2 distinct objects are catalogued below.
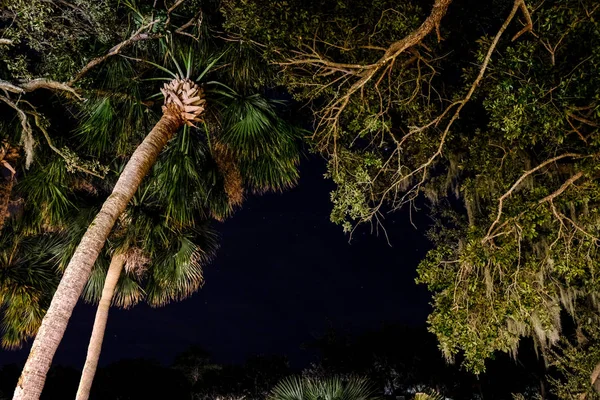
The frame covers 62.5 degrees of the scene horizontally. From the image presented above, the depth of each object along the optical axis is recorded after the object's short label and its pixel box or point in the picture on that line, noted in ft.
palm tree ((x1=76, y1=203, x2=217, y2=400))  32.01
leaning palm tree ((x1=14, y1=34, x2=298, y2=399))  17.06
